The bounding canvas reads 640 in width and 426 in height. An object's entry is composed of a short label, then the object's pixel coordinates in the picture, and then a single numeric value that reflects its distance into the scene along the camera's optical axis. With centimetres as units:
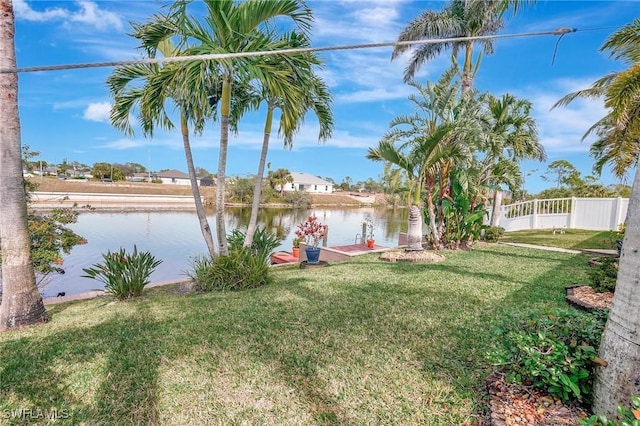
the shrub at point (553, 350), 181
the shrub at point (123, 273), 520
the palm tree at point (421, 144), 782
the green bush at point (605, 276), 416
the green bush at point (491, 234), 1041
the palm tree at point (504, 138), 919
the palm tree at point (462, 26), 1026
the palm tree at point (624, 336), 159
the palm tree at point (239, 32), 461
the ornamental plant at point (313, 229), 847
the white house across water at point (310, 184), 6439
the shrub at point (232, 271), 539
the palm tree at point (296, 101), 501
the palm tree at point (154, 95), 515
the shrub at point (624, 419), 131
